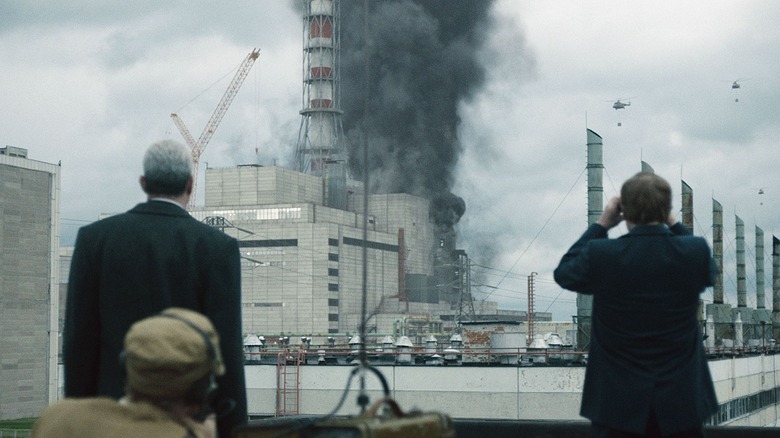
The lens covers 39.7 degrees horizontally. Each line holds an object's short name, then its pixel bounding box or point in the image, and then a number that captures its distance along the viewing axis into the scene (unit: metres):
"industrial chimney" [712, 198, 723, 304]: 81.38
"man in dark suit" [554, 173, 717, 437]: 4.00
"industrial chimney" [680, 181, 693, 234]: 72.32
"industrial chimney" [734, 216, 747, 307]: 95.88
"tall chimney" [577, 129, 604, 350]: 55.75
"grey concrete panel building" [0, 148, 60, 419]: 59.12
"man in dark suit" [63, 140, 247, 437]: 3.98
